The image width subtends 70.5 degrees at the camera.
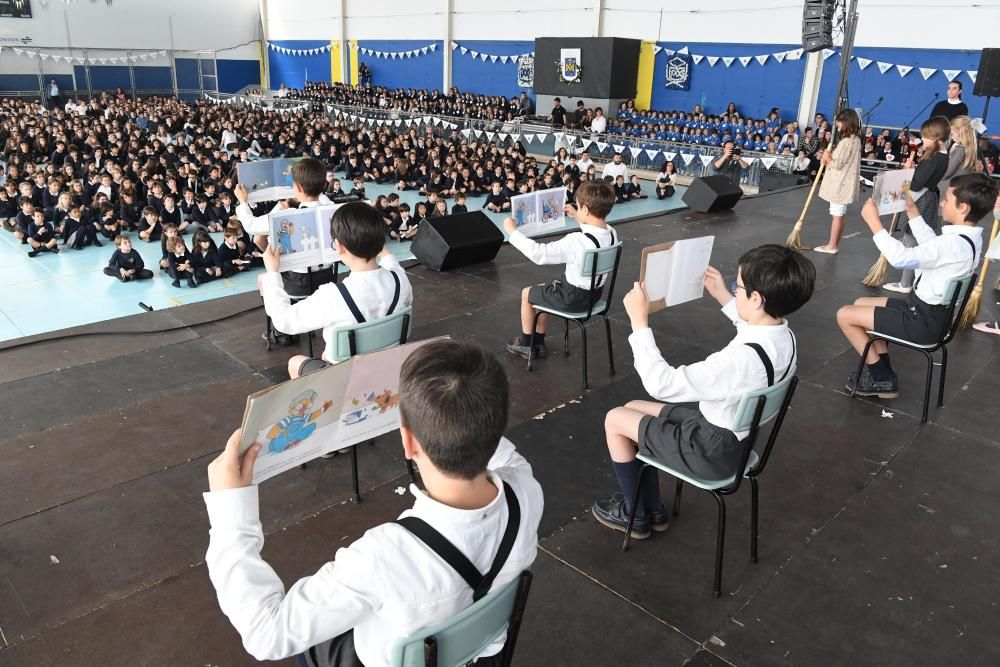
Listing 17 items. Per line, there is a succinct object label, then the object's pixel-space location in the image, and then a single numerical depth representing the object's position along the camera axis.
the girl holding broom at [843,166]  6.24
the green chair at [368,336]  2.89
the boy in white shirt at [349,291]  2.90
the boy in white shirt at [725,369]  2.29
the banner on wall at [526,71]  21.70
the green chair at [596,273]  3.88
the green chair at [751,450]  2.32
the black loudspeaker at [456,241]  6.19
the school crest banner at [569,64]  18.45
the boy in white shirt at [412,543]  1.28
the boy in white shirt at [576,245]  3.87
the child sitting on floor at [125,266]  7.91
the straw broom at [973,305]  5.10
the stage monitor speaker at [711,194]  8.92
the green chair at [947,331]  3.61
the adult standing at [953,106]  7.45
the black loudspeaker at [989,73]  10.14
